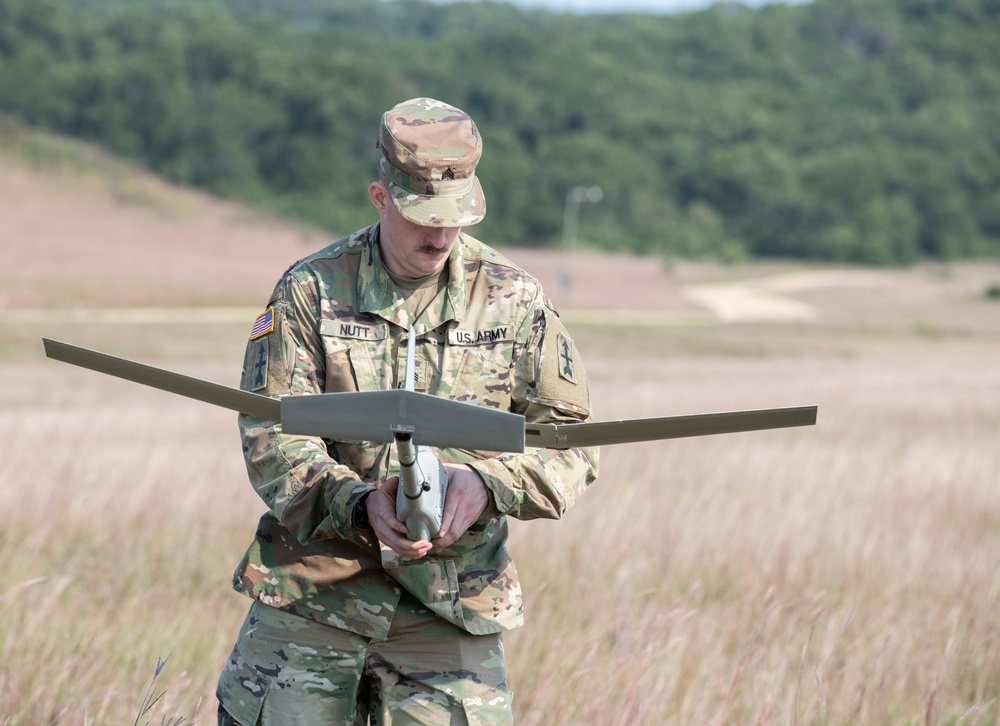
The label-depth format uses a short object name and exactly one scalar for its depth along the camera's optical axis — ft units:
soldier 17.97
